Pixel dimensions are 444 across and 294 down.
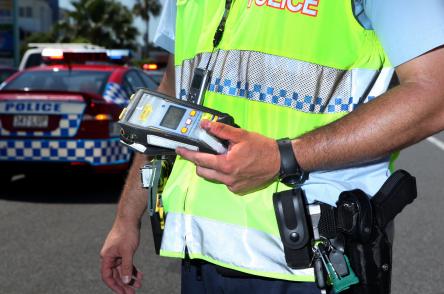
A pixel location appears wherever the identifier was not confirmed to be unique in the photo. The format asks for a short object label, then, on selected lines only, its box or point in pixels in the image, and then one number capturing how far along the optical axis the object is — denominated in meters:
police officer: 1.38
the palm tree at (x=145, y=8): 62.88
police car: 6.94
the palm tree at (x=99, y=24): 49.84
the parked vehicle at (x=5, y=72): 17.43
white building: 87.38
